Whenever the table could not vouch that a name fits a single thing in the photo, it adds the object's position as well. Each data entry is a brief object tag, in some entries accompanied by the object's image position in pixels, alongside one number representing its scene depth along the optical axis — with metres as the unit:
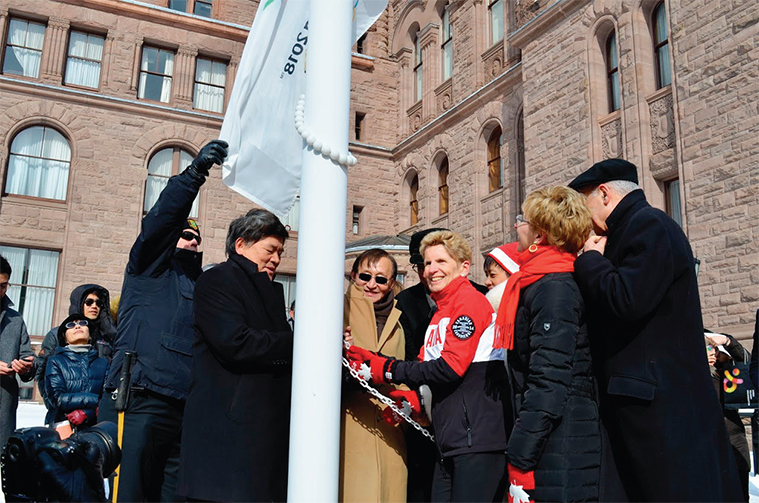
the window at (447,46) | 19.80
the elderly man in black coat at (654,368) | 2.35
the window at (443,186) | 19.58
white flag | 2.74
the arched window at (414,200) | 21.58
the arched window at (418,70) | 21.69
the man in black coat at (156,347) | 3.36
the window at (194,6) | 20.86
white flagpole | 1.99
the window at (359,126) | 22.62
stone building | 10.41
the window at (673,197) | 11.52
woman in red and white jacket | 2.92
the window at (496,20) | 17.47
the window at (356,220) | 22.16
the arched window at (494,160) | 17.27
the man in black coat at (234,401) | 2.58
